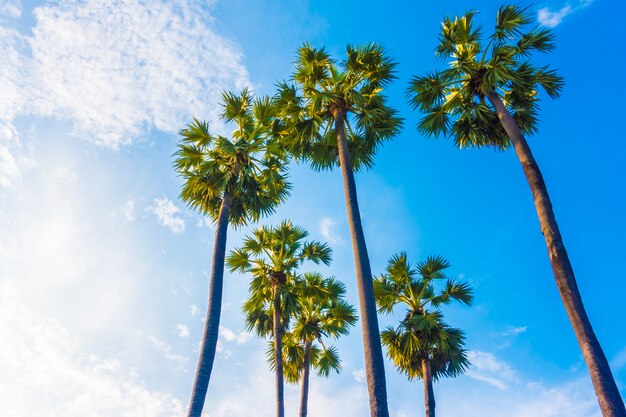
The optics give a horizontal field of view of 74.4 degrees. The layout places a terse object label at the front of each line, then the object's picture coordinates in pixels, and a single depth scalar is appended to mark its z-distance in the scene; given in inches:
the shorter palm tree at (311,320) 740.6
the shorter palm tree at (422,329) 669.3
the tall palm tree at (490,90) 429.0
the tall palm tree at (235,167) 570.6
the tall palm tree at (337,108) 542.9
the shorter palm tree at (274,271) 703.1
